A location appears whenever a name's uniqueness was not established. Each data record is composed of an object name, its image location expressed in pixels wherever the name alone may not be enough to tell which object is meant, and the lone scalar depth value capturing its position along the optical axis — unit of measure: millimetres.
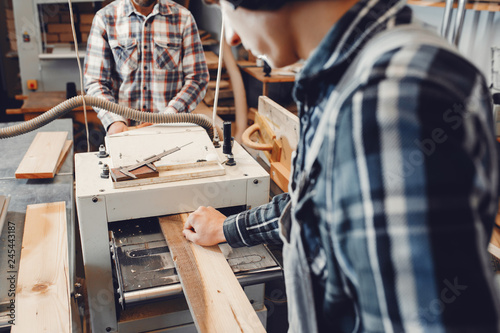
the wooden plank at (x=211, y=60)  3541
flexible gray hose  1283
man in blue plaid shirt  356
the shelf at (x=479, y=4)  1852
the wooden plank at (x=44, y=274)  978
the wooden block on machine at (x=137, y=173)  1054
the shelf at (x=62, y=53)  3479
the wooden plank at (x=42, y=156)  1653
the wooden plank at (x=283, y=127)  1457
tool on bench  1058
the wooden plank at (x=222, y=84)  3576
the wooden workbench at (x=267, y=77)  3212
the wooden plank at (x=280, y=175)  1477
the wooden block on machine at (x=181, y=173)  1068
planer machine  994
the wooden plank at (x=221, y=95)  3580
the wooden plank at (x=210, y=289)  817
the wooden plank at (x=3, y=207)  1281
